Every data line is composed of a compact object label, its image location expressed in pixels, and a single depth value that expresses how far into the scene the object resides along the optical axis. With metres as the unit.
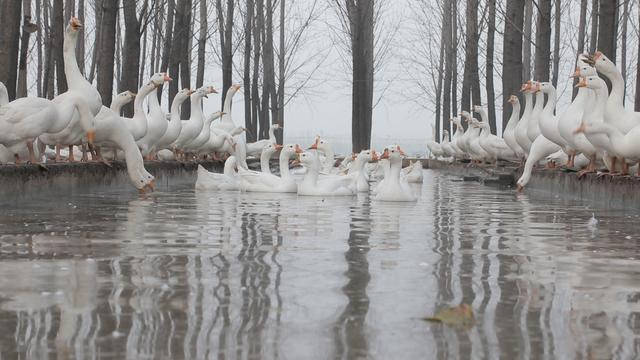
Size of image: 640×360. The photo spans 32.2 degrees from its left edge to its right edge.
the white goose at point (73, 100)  14.69
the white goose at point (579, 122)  15.76
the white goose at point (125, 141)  15.93
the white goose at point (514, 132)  24.00
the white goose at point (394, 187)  15.11
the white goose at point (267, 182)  17.44
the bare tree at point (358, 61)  36.12
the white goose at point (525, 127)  21.55
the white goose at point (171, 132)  21.00
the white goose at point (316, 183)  16.38
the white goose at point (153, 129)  19.53
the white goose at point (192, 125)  22.92
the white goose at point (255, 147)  33.81
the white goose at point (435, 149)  43.64
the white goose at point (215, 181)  18.06
